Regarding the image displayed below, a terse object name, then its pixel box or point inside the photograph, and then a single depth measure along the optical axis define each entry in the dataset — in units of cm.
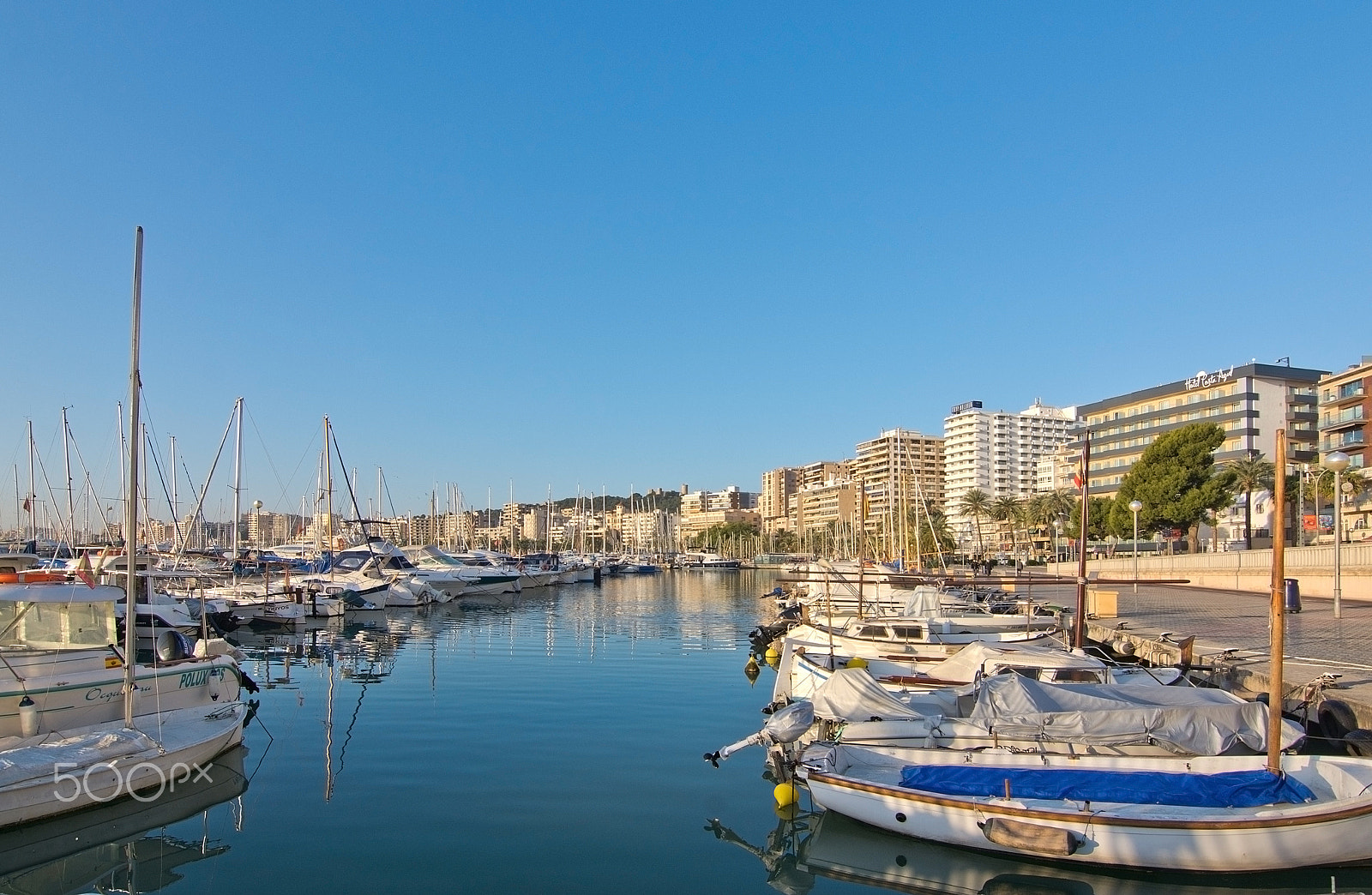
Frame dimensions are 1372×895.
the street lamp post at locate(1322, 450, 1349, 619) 2628
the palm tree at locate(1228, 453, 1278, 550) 8088
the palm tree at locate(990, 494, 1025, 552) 13375
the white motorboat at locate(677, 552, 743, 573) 16925
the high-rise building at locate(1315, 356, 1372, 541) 8619
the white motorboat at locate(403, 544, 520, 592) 8269
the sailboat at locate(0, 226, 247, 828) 1490
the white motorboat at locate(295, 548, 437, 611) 6288
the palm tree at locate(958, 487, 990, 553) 13988
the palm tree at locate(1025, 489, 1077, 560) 12250
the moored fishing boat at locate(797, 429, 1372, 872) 1290
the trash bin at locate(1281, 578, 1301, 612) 3419
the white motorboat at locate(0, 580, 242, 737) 1769
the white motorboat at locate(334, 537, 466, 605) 7206
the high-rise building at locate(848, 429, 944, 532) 9398
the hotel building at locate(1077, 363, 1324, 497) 11462
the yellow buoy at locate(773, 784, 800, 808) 1642
